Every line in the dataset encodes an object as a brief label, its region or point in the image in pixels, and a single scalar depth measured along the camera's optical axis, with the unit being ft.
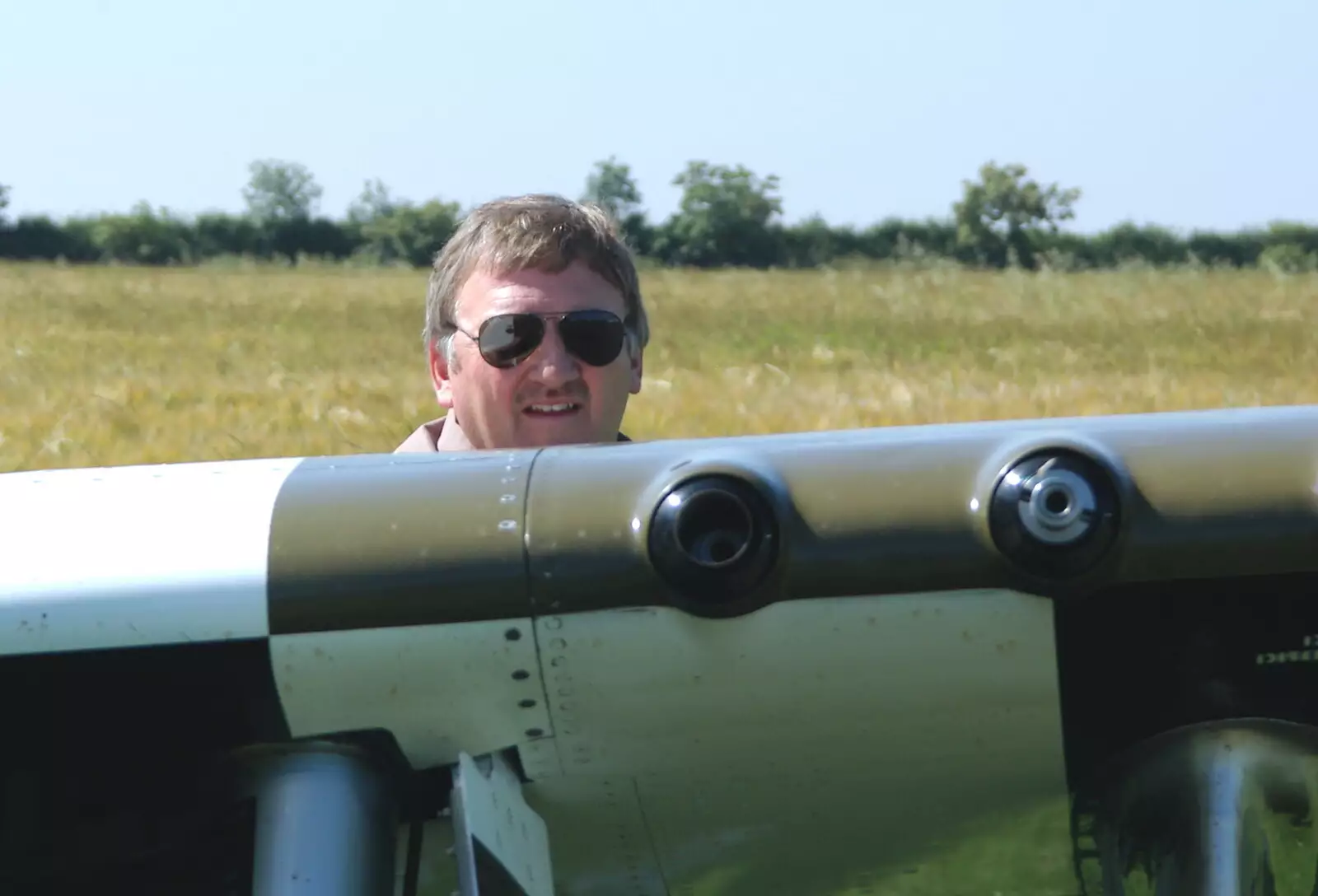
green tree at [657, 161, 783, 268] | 163.22
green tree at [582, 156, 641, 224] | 190.13
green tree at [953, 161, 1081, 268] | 189.26
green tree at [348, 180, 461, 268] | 180.75
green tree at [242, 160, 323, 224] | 187.32
